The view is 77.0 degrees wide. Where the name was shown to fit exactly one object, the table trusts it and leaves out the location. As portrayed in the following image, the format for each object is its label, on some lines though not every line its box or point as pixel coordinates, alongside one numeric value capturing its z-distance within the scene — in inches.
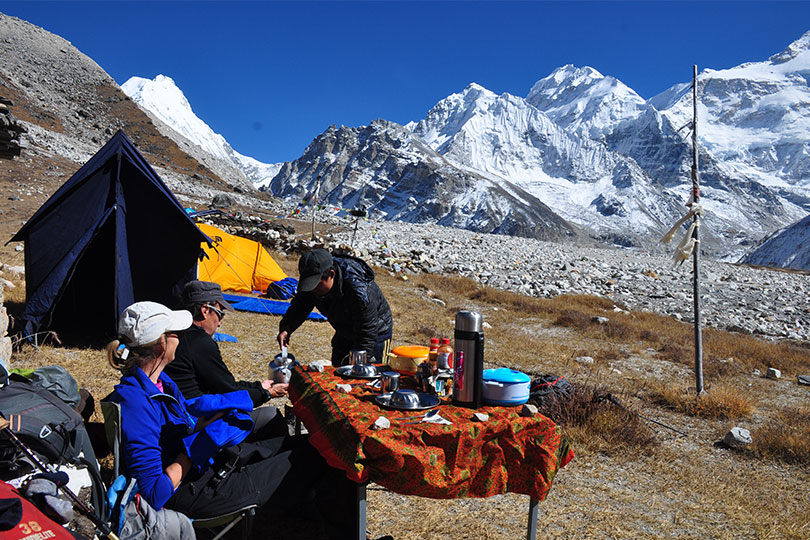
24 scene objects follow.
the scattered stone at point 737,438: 225.6
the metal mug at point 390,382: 116.1
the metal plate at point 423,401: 105.5
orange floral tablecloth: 91.4
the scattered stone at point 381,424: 94.0
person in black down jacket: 159.9
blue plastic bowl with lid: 110.7
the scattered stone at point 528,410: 103.8
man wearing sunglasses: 126.3
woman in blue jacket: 94.0
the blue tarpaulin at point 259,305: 440.1
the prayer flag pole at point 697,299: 301.0
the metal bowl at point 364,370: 129.0
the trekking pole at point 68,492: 85.0
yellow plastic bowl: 132.3
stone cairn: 219.1
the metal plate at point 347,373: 129.9
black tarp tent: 269.7
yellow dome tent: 489.1
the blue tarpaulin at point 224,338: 328.5
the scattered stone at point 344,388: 115.6
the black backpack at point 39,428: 95.7
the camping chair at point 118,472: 91.4
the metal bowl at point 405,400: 105.1
